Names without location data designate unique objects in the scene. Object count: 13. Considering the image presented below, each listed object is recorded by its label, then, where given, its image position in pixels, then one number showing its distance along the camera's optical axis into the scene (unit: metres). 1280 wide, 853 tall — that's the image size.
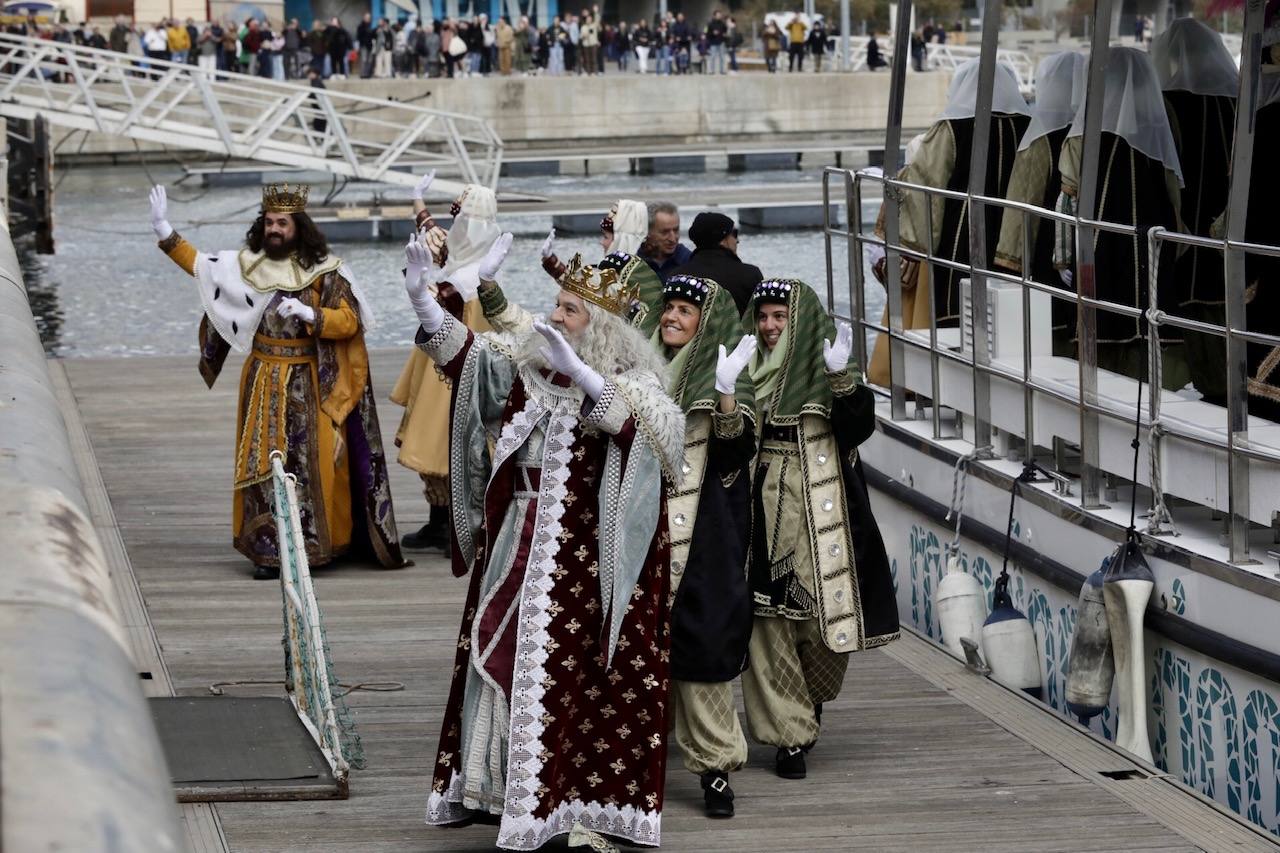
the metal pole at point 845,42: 83.81
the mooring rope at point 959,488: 14.70
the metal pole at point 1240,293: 10.95
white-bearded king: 9.29
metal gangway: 54.28
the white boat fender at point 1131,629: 11.72
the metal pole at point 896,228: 16.31
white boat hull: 10.78
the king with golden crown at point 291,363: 15.99
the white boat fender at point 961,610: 14.09
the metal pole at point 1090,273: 12.42
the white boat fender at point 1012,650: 13.38
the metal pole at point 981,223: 14.25
